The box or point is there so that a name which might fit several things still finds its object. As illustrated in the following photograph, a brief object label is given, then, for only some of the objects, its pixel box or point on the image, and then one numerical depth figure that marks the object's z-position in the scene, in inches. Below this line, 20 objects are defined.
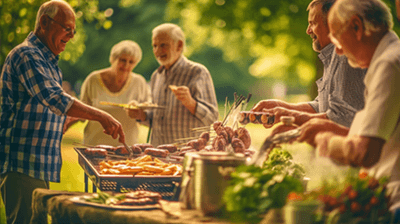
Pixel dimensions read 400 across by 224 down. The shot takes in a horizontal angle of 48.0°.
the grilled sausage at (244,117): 125.2
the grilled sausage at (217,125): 157.3
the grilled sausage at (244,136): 149.3
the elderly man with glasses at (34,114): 138.9
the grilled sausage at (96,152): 165.2
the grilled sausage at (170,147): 179.0
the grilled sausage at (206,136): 170.9
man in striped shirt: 225.5
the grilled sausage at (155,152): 165.1
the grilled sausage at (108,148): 178.1
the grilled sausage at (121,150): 173.3
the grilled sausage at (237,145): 141.4
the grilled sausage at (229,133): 145.8
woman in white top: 259.4
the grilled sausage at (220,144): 142.5
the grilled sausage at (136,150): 175.2
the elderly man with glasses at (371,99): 71.8
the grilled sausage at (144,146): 184.0
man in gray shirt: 103.0
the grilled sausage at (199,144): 165.6
